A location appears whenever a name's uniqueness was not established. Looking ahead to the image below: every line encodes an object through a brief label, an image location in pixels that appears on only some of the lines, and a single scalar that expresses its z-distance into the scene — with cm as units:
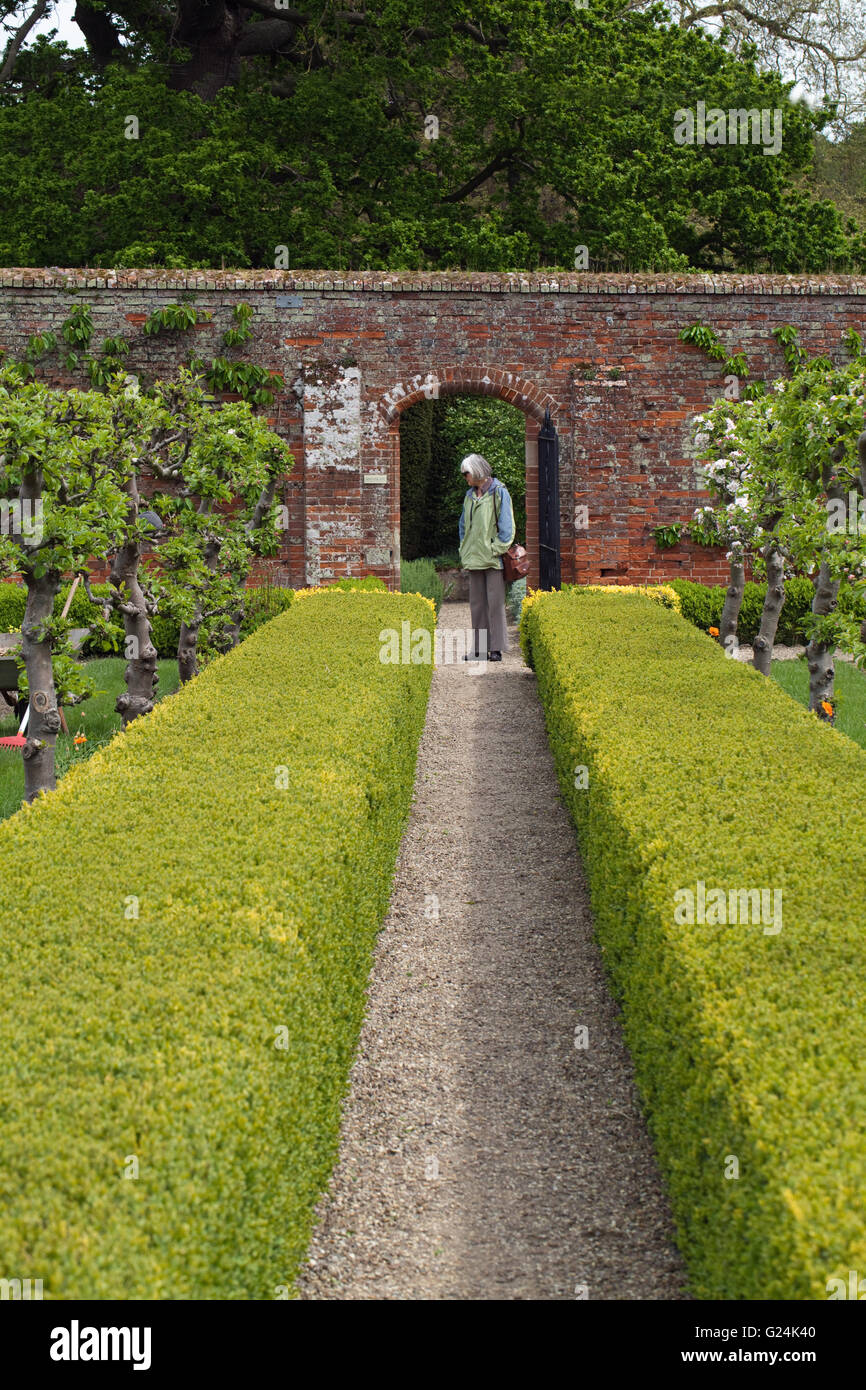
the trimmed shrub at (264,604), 1202
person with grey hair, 1159
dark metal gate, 1310
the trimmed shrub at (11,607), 1241
